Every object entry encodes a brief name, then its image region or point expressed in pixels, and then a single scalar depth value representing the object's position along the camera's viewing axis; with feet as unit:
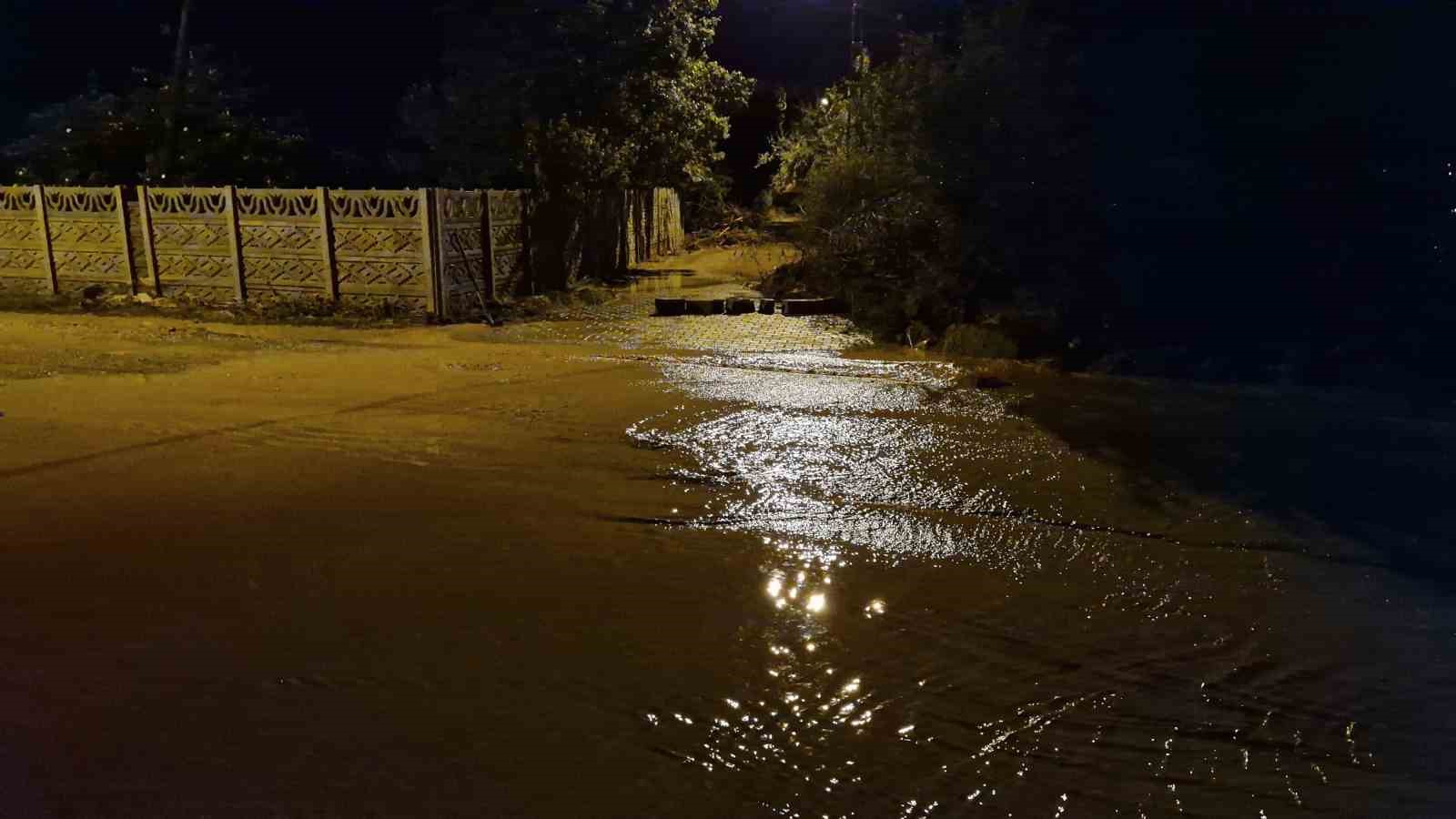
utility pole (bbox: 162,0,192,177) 59.36
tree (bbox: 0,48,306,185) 59.52
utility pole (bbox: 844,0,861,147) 51.96
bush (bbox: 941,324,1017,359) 36.65
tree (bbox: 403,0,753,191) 56.34
